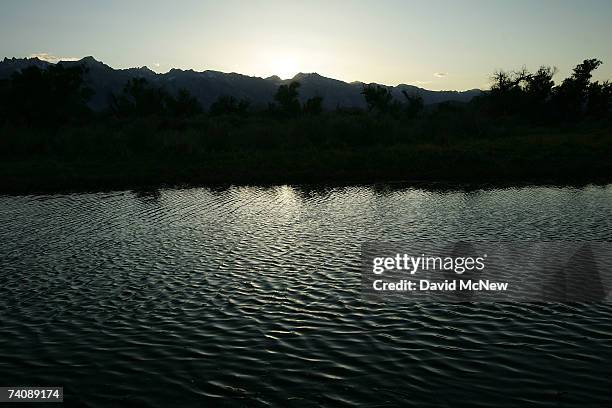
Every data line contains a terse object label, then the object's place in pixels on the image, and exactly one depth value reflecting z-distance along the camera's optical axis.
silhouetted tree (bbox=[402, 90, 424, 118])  107.64
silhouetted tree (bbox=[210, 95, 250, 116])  126.28
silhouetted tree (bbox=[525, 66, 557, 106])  106.81
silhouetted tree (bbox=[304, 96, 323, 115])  118.95
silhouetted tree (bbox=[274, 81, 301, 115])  117.06
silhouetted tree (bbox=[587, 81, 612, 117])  105.56
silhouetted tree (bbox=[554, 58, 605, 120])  103.31
